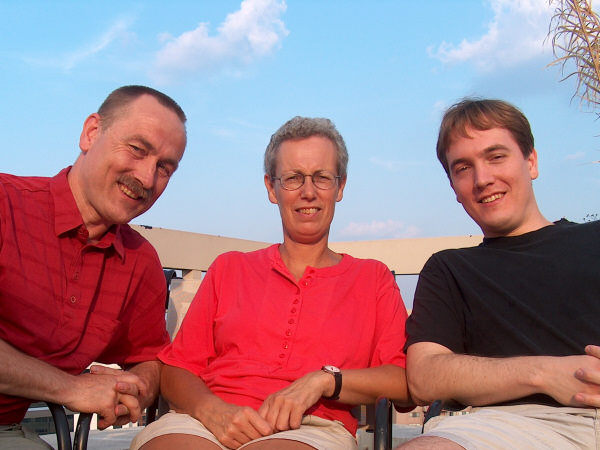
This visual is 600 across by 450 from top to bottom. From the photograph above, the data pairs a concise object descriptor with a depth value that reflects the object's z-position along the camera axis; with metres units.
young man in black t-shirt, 1.66
